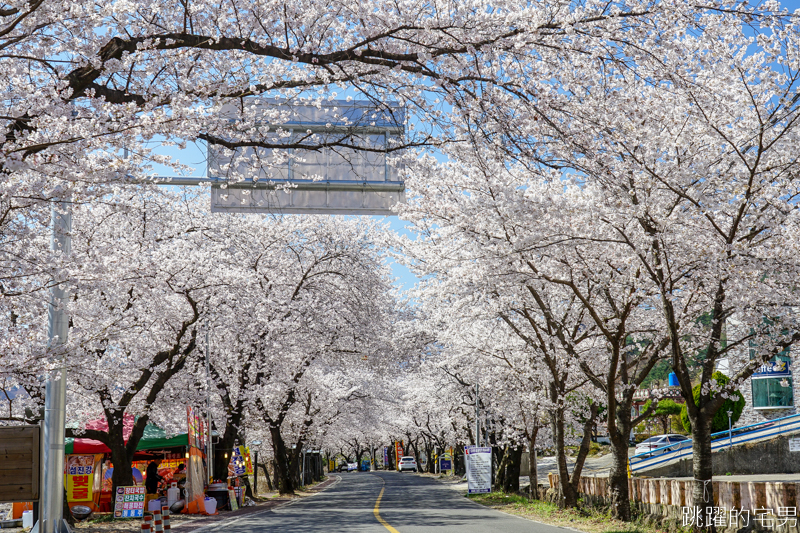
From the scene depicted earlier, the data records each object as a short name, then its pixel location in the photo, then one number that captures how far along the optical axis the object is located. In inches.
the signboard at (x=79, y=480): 890.4
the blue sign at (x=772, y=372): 1488.3
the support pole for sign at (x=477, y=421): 1316.8
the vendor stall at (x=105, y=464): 890.1
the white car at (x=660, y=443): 1393.6
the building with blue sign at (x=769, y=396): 1529.3
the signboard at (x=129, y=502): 819.4
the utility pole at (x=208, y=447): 989.8
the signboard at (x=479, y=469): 1203.9
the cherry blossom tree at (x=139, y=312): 719.1
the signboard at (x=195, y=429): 871.5
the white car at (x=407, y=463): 3636.8
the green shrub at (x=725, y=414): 1480.1
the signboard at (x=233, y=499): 1014.3
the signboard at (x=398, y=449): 4619.3
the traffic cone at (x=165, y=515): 538.2
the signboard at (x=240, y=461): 1325.7
